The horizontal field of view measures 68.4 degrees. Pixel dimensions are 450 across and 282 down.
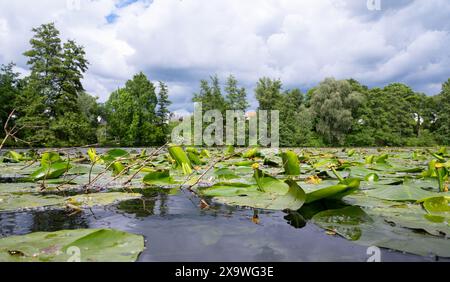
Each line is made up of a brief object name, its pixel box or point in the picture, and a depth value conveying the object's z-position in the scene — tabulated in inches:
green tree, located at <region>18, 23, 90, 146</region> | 941.8
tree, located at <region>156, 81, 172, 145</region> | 1460.4
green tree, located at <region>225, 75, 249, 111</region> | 1371.8
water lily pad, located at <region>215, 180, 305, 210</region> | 59.9
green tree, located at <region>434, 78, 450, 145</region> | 1323.8
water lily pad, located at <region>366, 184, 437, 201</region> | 69.0
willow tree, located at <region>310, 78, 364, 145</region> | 1150.3
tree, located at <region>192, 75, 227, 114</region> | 1339.8
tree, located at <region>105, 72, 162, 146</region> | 1314.0
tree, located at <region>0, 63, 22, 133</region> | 1047.6
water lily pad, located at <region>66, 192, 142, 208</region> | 72.1
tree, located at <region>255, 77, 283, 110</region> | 1355.8
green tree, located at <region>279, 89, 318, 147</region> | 1258.6
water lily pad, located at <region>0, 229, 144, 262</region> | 36.4
